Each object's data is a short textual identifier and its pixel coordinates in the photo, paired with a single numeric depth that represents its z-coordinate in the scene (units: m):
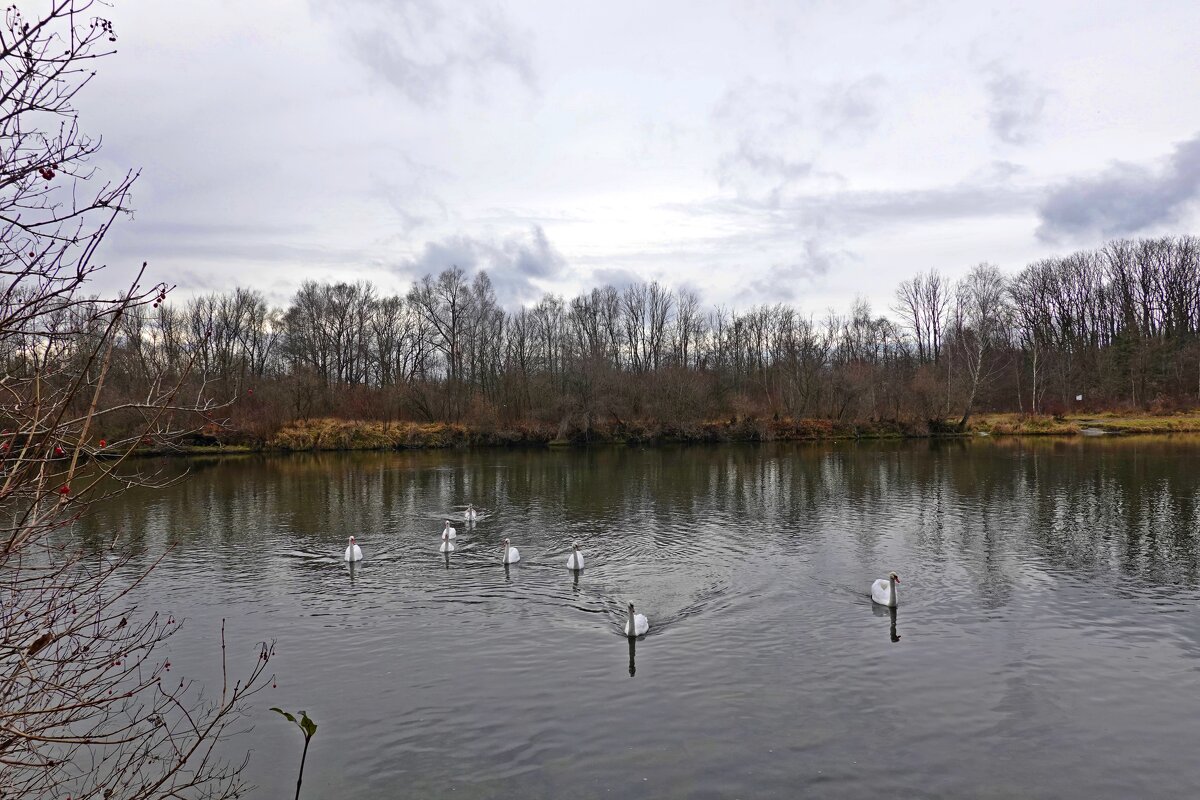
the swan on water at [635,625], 12.95
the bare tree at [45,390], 3.43
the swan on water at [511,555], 18.39
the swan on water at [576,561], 17.31
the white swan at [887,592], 14.21
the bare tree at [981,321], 66.56
